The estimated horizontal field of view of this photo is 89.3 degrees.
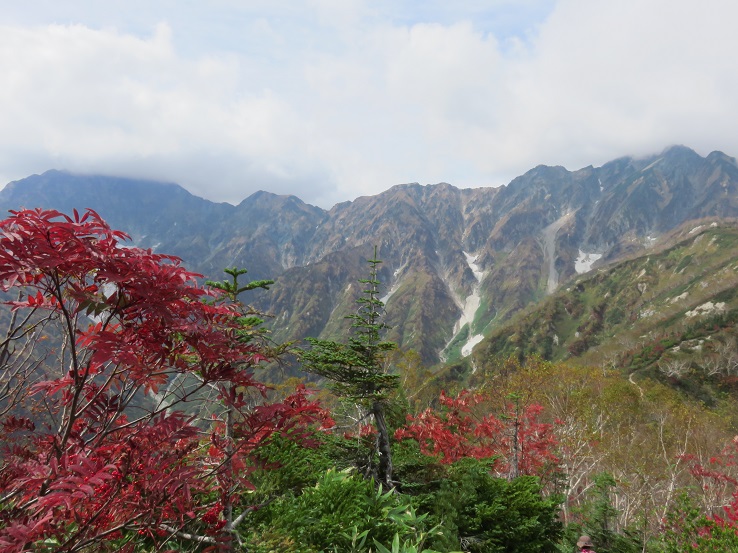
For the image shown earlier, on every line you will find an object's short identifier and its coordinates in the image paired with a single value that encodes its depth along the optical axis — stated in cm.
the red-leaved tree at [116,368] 237
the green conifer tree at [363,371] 873
